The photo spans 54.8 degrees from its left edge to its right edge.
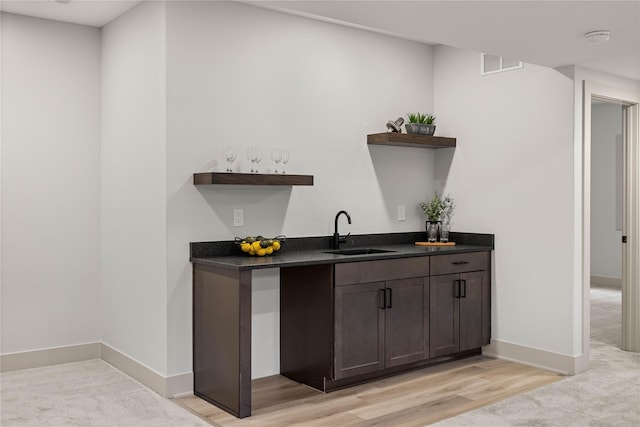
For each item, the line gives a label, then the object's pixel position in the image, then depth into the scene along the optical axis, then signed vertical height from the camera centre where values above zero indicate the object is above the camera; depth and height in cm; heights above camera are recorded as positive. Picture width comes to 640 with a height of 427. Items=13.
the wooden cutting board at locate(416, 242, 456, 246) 503 -33
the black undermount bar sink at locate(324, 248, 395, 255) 446 -36
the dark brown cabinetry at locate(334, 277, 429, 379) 397 -82
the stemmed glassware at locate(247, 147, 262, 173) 409 +31
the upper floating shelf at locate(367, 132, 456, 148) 473 +50
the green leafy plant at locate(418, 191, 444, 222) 522 -4
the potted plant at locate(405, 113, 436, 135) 493 +63
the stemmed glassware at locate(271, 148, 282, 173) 418 +32
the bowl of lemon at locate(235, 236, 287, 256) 397 -28
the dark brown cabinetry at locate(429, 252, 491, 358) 454 -76
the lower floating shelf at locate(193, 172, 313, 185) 384 +16
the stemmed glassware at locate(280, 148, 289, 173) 420 +31
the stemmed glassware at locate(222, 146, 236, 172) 400 +31
